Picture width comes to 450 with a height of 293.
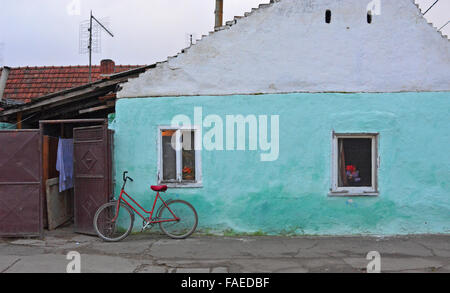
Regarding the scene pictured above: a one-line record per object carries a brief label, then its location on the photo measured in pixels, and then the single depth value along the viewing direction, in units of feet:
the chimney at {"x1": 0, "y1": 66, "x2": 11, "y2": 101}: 30.96
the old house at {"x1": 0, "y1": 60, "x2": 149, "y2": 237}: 25.31
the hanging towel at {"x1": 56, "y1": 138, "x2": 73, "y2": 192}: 27.76
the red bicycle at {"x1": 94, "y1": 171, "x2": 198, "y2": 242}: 24.99
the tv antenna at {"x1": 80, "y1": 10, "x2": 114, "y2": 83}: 39.22
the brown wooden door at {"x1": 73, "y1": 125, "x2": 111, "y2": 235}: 25.53
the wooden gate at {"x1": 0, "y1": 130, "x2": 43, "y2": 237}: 25.29
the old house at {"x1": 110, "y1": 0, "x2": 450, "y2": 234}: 26.40
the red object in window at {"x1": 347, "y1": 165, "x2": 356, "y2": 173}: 26.96
